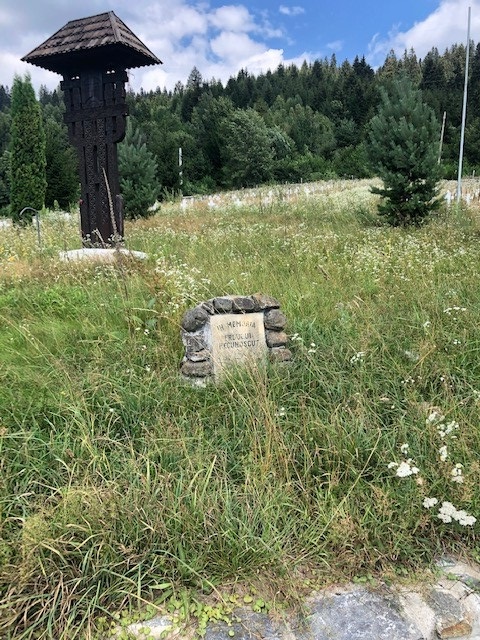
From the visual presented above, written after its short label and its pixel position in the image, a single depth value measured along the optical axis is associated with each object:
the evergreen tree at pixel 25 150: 18.11
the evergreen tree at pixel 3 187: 39.94
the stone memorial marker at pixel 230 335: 3.13
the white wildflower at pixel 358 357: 3.02
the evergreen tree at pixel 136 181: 13.29
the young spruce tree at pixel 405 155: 8.94
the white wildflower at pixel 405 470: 2.15
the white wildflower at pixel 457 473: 2.16
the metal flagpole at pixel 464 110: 10.59
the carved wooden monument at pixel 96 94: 6.41
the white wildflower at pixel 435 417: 2.46
